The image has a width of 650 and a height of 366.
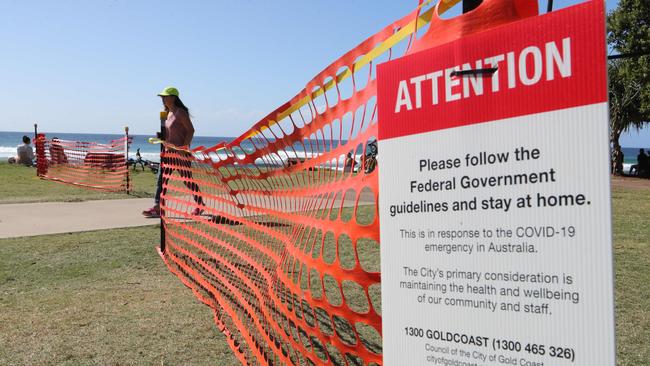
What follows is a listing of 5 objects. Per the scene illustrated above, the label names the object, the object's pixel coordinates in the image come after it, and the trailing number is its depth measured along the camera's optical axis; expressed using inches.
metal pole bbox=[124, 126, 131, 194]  573.7
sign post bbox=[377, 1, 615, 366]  50.2
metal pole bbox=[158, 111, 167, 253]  255.6
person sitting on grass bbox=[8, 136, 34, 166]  1053.8
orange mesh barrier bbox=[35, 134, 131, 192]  678.5
